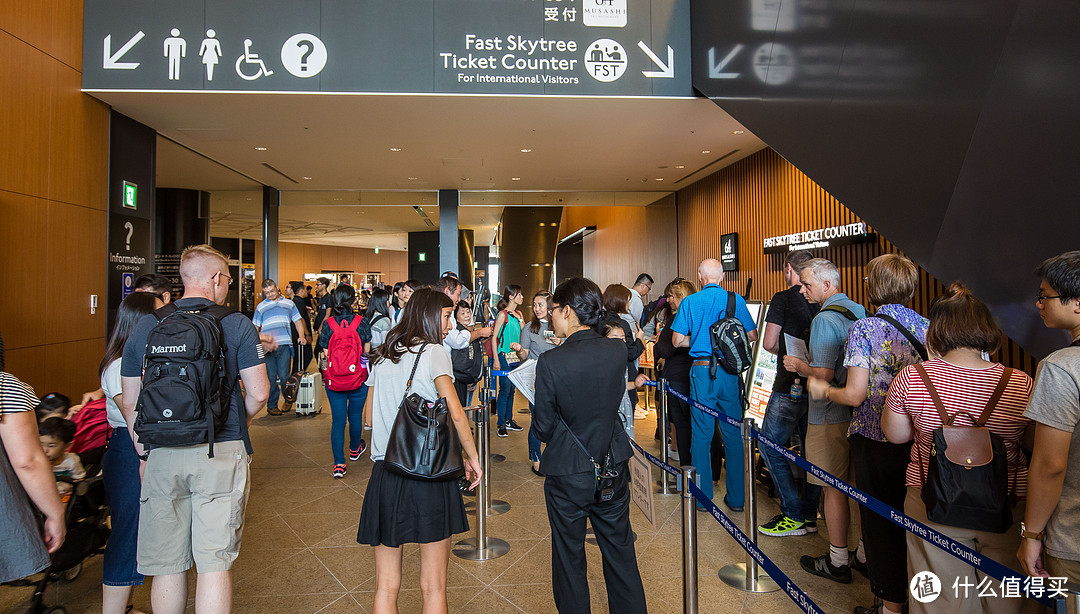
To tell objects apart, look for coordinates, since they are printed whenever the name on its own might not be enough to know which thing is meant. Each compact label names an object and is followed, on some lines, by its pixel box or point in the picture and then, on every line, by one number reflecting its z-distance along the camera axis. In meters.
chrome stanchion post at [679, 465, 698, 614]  2.23
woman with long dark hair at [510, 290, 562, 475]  5.09
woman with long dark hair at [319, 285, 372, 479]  5.23
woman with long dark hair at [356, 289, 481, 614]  2.29
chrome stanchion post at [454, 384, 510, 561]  3.60
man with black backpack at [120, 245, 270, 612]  2.12
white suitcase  8.05
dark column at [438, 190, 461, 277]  12.05
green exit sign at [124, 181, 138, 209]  7.11
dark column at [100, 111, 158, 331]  6.82
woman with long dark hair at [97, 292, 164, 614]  2.62
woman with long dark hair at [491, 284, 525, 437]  6.36
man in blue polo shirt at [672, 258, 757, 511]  4.27
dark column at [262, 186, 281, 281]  12.30
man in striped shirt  7.20
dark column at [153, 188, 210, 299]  11.88
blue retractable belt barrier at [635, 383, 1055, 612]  1.47
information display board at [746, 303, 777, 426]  4.77
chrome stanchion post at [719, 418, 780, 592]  3.10
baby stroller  2.78
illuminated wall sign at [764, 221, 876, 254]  6.48
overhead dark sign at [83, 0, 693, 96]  6.26
